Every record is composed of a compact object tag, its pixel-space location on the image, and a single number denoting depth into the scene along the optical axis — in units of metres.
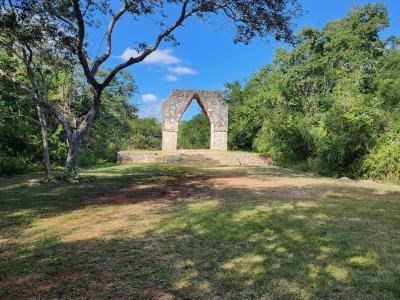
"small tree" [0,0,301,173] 10.41
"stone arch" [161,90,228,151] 24.53
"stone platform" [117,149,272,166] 20.66
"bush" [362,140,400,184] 12.94
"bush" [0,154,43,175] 14.44
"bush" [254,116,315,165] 18.14
